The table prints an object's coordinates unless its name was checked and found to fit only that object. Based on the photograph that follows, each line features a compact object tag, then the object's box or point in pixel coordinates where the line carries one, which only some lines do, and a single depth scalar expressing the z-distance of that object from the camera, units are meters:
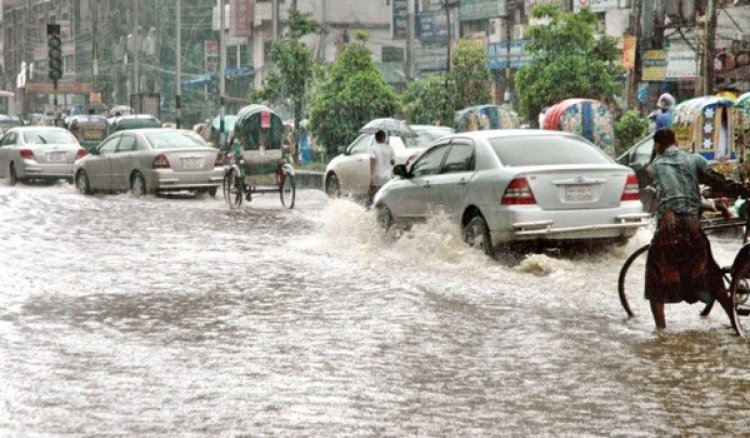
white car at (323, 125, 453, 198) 27.88
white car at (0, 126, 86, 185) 35.88
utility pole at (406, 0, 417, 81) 45.38
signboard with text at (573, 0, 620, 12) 49.97
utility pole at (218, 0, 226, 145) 54.59
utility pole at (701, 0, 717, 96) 34.03
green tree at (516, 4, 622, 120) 32.81
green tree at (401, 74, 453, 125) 39.97
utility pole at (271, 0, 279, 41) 61.33
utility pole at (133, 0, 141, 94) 76.69
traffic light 44.47
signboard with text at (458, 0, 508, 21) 59.41
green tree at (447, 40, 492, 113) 40.63
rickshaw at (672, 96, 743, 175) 22.22
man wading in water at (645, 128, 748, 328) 10.85
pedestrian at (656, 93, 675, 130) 23.00
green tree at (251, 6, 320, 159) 45.22
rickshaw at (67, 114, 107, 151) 53.66
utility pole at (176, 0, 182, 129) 56.00
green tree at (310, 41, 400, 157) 38.91
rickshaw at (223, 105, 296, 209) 26.77
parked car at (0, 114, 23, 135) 76.12
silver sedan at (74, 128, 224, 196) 29.34
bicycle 10.66
